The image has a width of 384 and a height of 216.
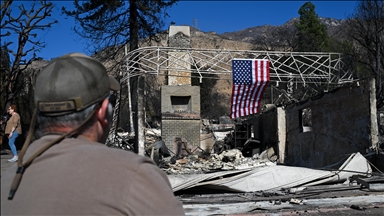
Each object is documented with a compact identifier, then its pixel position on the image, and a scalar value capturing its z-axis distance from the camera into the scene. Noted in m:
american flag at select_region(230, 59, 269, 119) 14.44
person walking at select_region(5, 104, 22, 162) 10.38
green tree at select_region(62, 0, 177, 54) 19.09
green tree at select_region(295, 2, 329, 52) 39.78
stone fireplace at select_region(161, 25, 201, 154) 22.47
